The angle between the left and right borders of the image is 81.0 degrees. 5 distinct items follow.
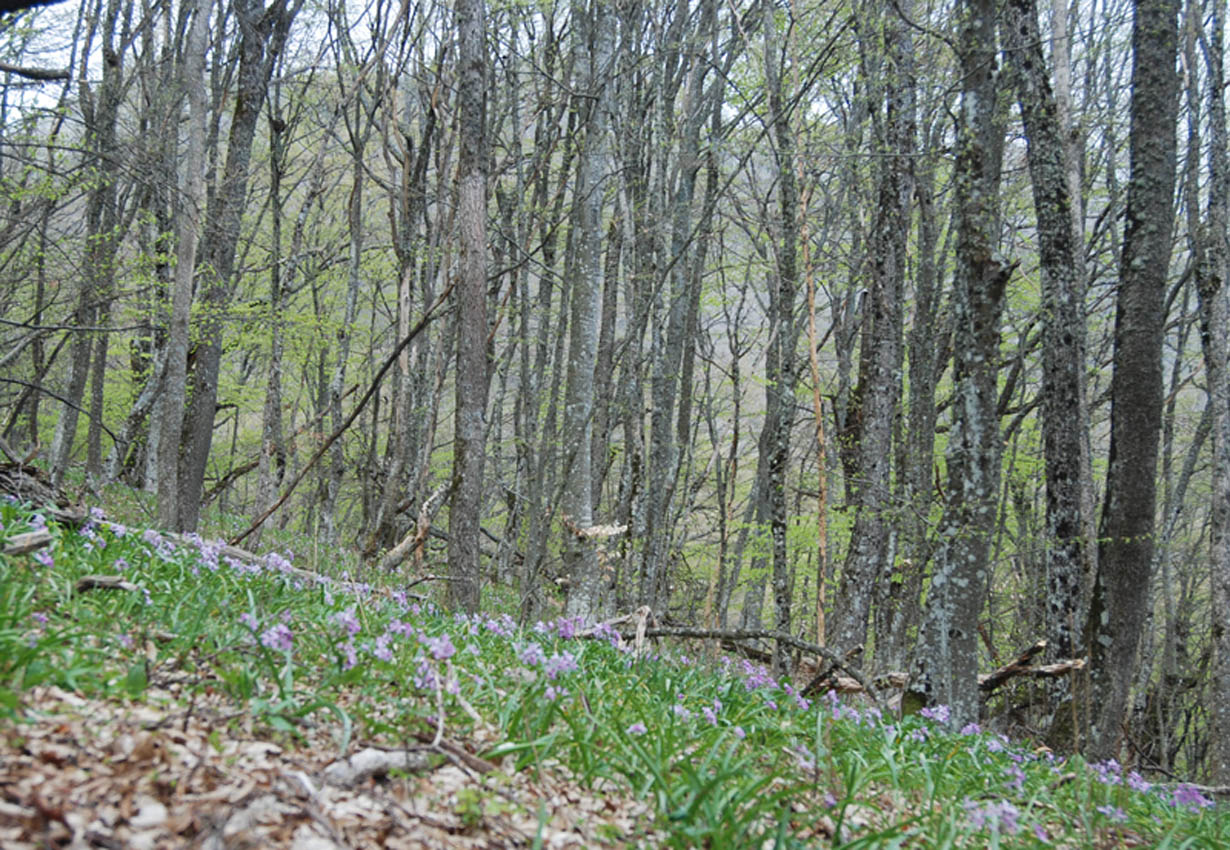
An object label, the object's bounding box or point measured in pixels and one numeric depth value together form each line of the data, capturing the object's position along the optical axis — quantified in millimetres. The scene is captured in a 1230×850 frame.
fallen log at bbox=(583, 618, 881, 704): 4453
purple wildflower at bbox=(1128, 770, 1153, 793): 4102
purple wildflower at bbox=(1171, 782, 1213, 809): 3947
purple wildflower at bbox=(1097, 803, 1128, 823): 2926
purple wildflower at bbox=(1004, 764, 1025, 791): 3359
